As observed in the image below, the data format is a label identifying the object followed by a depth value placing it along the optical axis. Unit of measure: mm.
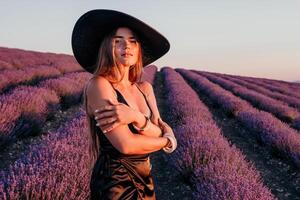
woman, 1501
